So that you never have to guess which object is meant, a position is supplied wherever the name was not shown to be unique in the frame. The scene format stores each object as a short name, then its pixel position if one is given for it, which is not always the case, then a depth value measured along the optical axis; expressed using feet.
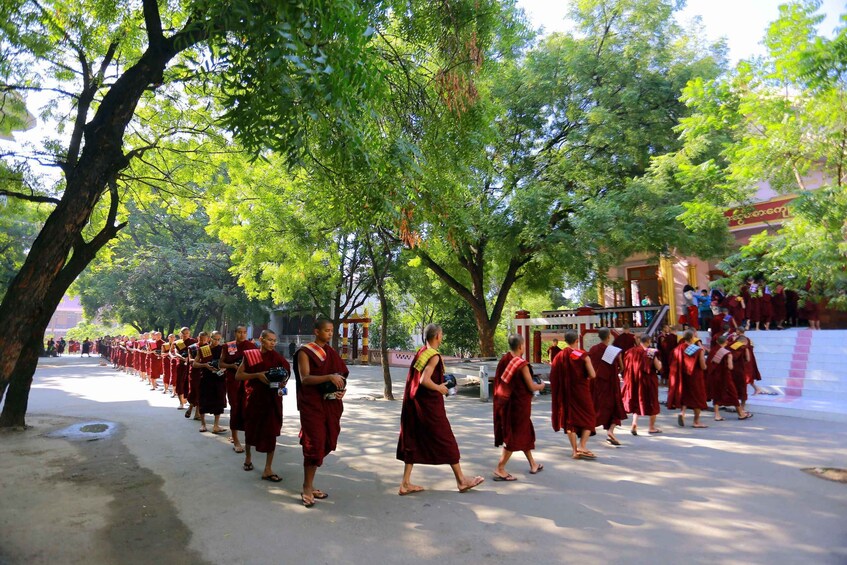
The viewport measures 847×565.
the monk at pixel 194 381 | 31.17
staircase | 33.15
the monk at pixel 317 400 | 15.98
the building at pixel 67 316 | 248.73
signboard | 52.26
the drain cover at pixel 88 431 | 26.78
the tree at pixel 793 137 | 19.34
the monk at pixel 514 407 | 18.56
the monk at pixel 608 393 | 24.02
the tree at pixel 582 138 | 44.21
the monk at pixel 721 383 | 30.78
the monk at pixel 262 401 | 18.86
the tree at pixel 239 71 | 12.60
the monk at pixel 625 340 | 32.04
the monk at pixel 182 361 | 35.40
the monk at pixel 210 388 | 28.19
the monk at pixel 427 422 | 16.71
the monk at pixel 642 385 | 27.68
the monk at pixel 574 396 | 21.52
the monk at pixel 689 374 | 29.04
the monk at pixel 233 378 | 22.70
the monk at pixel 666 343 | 37.89
